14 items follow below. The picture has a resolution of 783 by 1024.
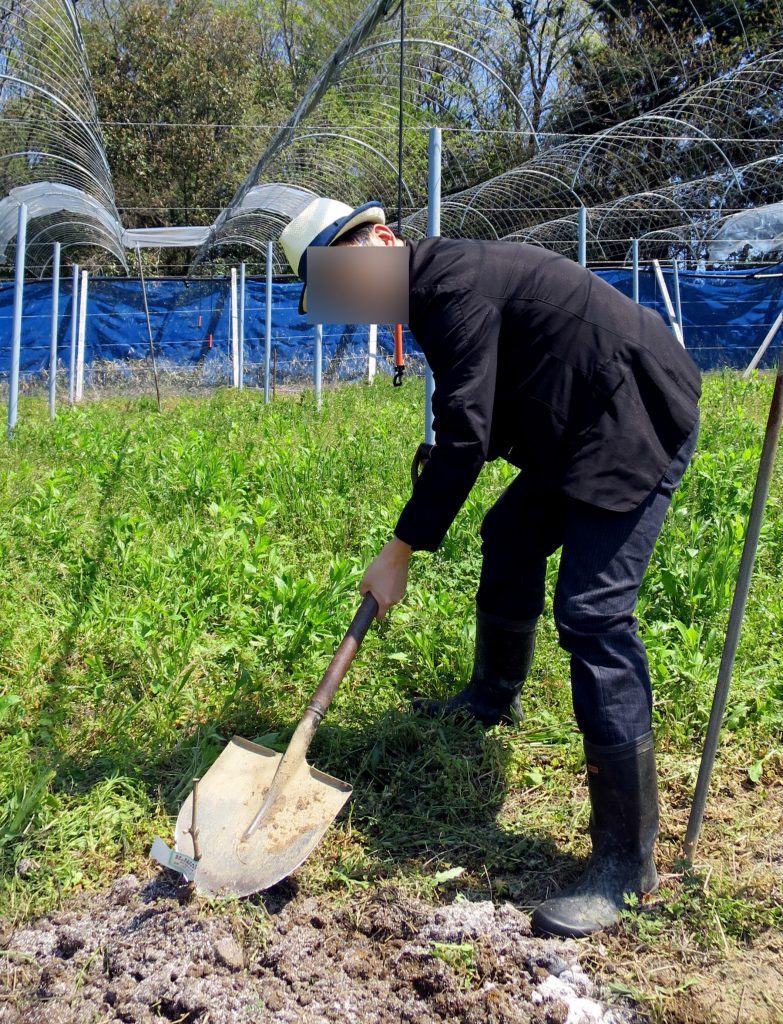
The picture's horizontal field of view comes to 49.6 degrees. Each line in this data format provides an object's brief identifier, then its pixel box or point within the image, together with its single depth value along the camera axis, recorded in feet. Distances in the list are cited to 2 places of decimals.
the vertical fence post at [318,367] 27.89
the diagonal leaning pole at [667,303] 37.35
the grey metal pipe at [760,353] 34.78
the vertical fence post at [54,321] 29.37
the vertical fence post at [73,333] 36.44
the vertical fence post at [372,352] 39.27
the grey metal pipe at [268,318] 31.02
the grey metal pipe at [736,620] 5.84
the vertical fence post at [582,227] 23.24
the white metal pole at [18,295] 23.67
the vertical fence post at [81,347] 40.11
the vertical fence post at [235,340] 42.14
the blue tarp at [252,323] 41.83
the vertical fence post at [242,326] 39.09
